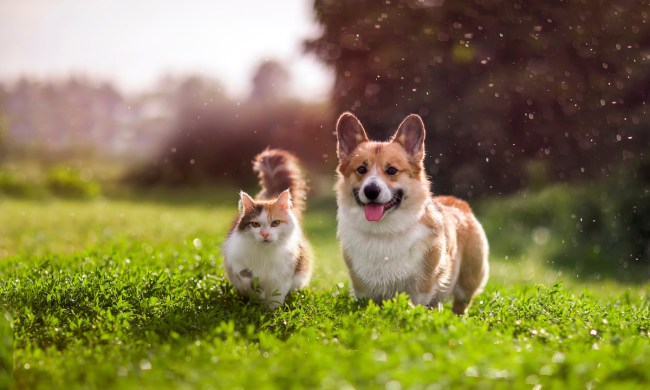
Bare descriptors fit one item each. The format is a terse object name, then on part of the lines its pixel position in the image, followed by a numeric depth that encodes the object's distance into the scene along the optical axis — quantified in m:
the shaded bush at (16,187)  20.94
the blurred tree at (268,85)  17.86
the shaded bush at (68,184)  21.81
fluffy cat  5.69
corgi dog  5.38
